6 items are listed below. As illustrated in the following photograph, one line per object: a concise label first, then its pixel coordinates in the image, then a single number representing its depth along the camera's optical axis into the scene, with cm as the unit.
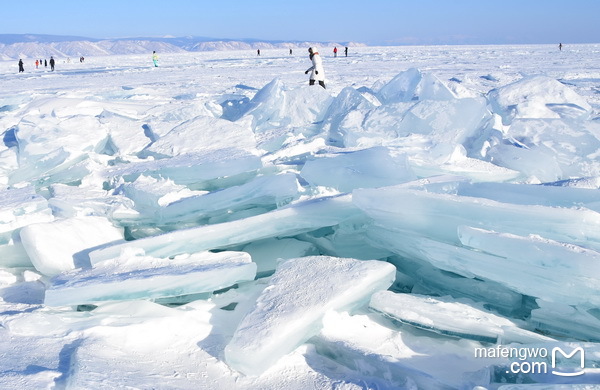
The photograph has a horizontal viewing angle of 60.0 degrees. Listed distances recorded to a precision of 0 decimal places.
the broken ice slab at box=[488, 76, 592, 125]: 464
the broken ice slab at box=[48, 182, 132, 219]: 264
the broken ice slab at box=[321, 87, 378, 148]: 418
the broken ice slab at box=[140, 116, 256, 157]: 369
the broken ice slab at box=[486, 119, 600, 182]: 314
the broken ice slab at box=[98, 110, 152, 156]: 411
